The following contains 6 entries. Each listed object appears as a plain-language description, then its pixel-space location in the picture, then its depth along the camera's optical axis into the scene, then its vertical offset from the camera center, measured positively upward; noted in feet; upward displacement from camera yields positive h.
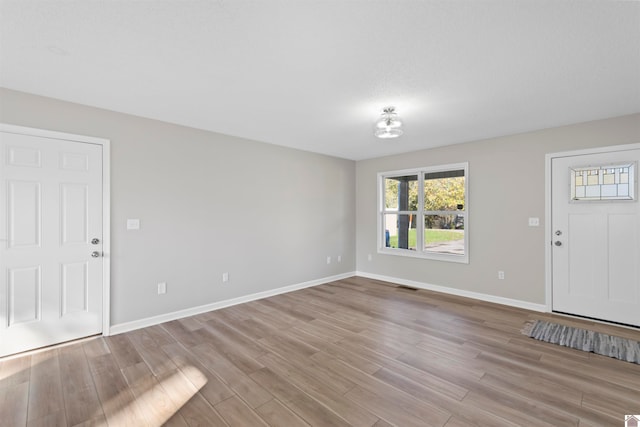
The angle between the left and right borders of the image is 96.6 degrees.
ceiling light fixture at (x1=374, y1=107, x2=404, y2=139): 10.39 +3.31
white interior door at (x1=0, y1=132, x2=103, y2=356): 8.82 -0.86
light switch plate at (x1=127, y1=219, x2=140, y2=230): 10.98 -0.36
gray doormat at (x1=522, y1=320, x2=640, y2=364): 8.98 -4.39
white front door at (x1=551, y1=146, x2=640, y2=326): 11.06 -0.90
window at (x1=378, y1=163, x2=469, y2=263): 15.75 +0.06
